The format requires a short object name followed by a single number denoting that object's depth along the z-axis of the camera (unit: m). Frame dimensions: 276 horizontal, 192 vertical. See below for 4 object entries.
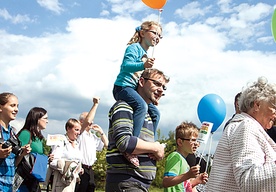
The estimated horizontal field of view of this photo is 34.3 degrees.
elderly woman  2.53
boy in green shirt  4.36
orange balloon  5.03
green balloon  5.73
